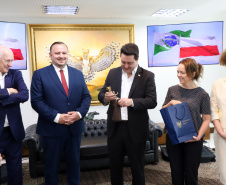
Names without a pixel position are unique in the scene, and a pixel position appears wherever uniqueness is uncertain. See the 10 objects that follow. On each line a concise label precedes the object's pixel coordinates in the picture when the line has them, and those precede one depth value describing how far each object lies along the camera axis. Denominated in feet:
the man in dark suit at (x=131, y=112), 8.02
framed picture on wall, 16.87
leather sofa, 12.48
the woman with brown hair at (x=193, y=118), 7.69
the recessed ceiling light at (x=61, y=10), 14.68
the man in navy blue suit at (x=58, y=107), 8.54
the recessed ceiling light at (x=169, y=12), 16.38
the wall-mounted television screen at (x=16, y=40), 16.06
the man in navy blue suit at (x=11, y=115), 8.16
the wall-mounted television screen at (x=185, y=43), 18.75
